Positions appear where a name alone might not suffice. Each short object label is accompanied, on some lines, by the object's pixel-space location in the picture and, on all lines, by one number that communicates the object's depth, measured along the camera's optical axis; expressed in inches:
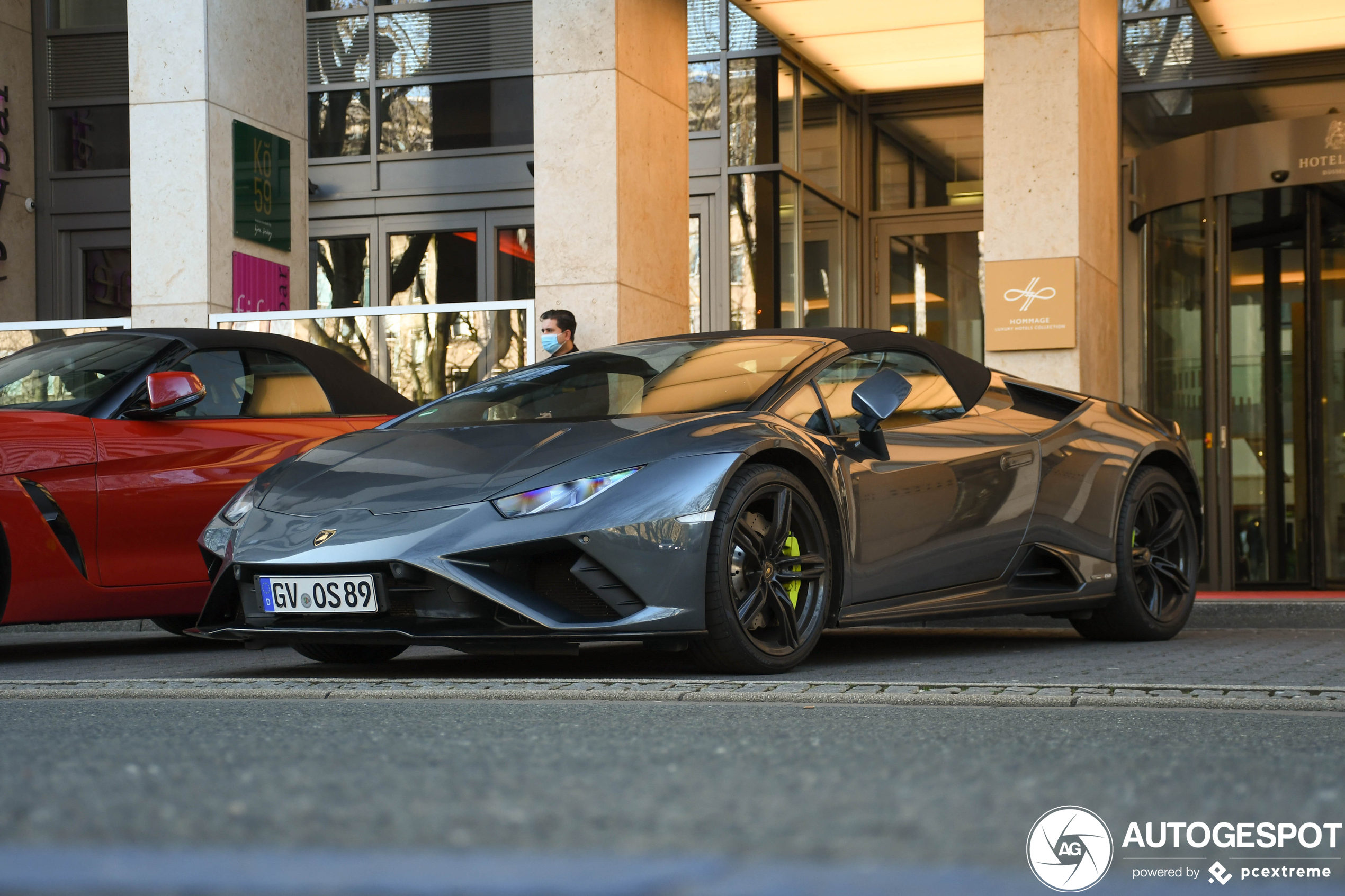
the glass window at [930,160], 645.3
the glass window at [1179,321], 431.5
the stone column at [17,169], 654.5
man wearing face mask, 370.9
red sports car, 233.8
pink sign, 454.0
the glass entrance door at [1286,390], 416.8
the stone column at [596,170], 422.9
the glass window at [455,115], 637.9
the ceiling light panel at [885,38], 518.6
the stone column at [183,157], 442.0
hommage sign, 399.5
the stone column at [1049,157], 402.0
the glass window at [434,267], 646.5
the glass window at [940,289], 660.1
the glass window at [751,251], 616.4
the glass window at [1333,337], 415.8
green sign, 457.7
